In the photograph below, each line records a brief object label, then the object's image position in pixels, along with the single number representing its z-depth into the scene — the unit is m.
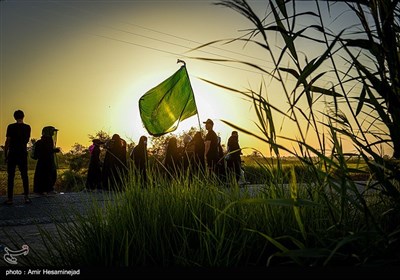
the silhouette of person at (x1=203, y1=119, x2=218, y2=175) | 12.18
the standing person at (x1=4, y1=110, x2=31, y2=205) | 8.93
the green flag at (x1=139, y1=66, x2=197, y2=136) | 15.29
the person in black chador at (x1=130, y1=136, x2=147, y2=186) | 13.85
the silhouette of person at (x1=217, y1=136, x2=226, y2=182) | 13.40
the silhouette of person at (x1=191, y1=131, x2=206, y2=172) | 12.52
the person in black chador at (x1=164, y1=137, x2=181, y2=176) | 13.43
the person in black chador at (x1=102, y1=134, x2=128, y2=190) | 14.33
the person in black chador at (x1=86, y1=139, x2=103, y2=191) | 14.52
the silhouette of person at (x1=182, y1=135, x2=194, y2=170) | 12.84
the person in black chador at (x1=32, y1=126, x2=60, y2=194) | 11.91
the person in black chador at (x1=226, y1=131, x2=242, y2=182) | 13.73
